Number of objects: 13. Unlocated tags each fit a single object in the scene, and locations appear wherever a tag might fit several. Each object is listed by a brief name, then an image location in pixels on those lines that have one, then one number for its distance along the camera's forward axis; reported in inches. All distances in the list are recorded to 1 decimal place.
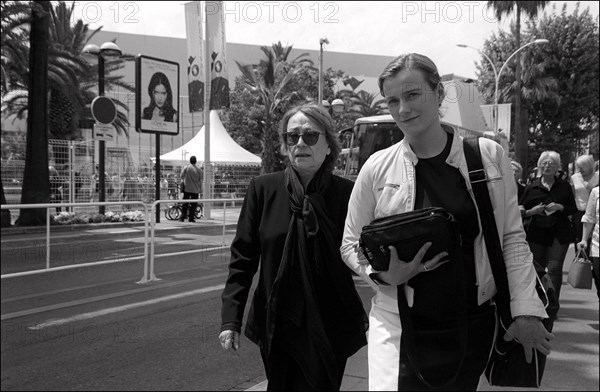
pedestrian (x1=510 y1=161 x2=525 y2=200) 200.8
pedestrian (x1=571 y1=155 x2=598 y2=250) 267.7
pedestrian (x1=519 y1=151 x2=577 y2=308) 196.7
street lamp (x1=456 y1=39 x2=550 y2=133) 434.9
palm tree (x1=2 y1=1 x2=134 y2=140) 629.3
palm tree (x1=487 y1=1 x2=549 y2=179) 884.6
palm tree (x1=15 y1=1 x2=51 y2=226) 548.7
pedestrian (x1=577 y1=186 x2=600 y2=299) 198.4
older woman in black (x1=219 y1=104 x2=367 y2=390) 73.2
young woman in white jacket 59.1
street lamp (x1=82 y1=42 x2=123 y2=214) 461.1
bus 304.2
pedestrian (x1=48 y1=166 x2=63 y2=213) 570.3
